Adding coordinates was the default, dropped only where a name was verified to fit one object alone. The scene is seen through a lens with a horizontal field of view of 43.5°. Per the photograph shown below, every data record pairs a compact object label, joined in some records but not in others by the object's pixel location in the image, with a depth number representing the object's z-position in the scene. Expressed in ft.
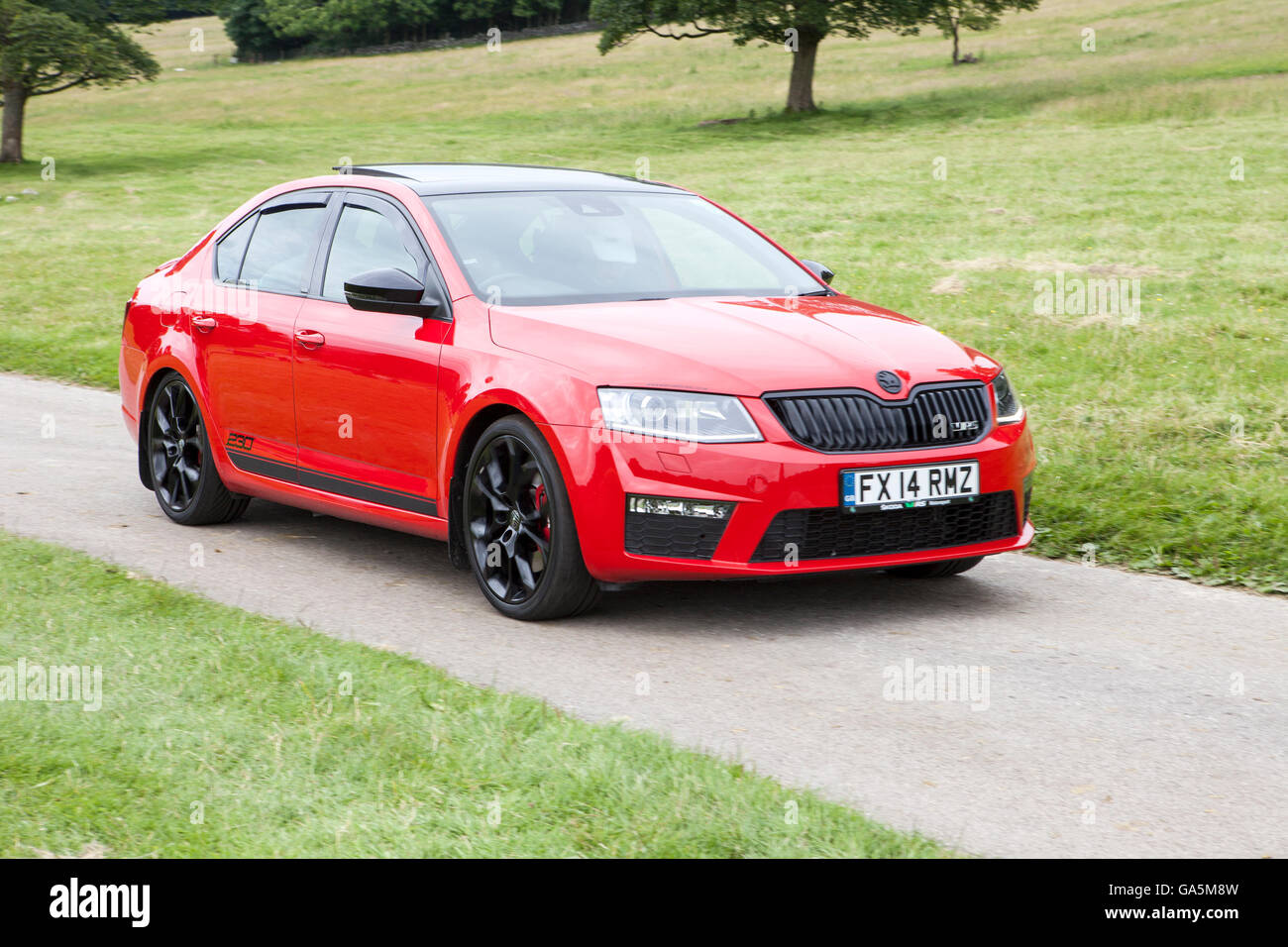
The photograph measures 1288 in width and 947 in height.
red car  18.72
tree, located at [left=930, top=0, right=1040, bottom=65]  158.40
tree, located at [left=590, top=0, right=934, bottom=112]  154.40
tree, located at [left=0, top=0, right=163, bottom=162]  132.26
